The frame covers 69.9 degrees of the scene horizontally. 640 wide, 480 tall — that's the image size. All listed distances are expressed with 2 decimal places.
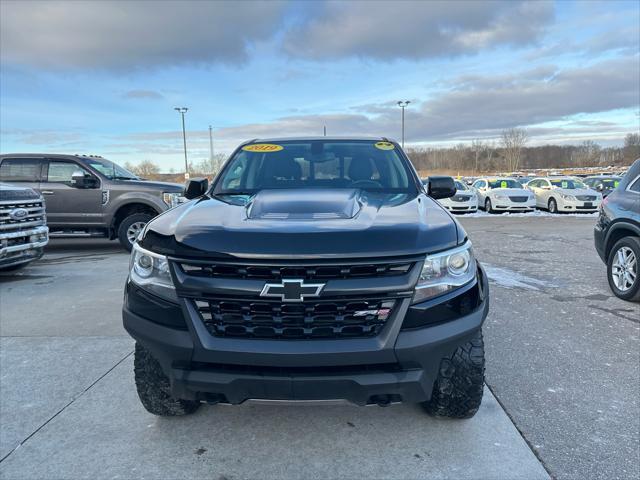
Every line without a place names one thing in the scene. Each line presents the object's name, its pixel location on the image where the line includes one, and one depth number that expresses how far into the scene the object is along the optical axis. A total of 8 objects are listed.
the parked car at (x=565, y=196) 17.67
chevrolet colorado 2.05
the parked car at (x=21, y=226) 6.15
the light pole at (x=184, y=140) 41.91
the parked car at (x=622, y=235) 5.07
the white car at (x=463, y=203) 18.25
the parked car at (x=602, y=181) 16.04
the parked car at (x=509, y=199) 18.33
